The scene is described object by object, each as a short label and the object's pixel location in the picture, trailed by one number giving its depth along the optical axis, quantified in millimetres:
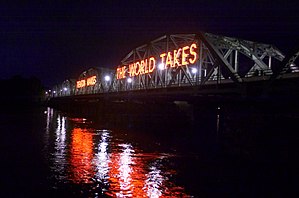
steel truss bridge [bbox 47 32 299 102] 36281
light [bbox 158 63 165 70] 61375
